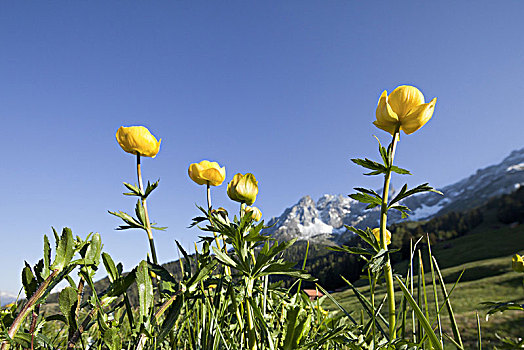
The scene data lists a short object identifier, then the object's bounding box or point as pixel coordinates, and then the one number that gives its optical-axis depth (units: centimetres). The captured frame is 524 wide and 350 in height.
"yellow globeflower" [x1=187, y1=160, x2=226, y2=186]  35
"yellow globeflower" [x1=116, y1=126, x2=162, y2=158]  33
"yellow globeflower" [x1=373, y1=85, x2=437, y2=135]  25
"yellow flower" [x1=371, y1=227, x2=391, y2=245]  28
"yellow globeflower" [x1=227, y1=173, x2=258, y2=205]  29
